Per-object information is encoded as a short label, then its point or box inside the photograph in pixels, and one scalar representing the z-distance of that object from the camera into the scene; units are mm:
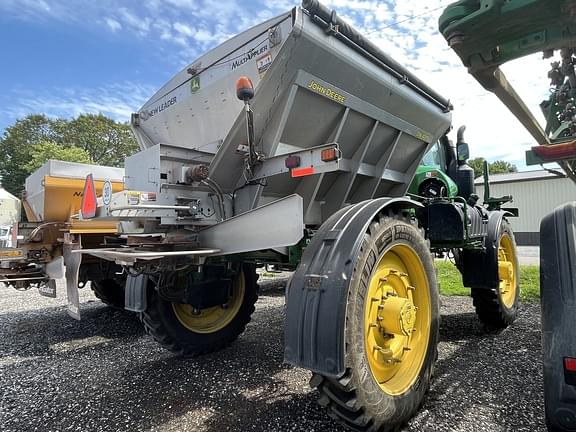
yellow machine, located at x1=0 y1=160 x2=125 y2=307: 5270
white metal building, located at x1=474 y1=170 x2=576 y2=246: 26188
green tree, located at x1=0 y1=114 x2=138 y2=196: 38812
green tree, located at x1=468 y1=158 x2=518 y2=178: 62744
